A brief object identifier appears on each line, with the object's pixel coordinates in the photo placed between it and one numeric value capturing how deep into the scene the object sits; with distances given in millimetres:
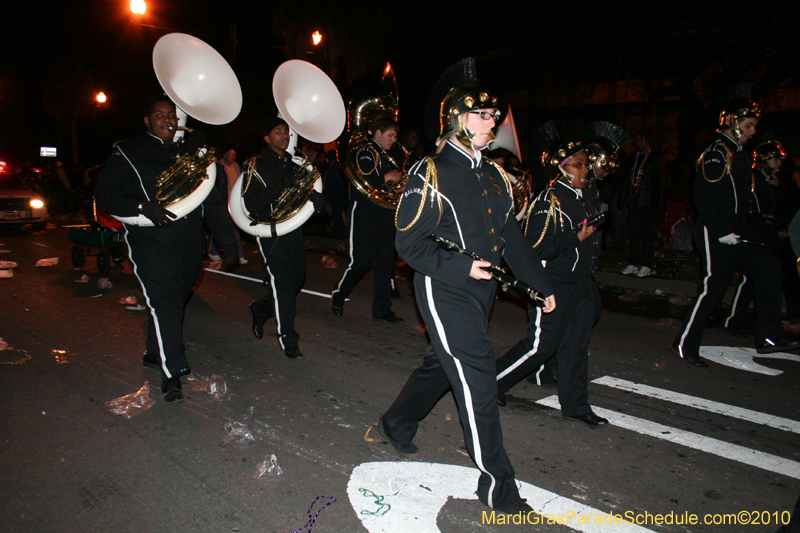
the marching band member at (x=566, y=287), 4062
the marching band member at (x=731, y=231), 5219
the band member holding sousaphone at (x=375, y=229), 6527
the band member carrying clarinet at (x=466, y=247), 2955
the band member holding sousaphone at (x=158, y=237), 4332
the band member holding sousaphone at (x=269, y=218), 5262
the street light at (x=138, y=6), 15648
